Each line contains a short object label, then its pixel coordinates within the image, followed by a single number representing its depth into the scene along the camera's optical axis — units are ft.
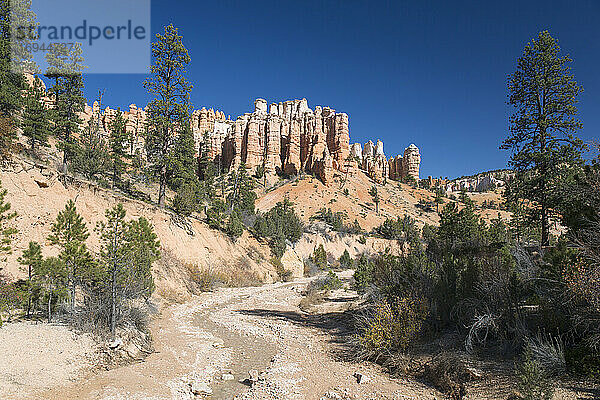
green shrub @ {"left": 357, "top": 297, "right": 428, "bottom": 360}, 32.30
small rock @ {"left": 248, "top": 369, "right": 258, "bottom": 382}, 28.55
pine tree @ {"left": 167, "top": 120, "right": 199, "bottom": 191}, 87.75
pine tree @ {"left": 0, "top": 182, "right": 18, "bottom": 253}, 28.96
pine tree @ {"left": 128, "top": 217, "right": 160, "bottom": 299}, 40.12
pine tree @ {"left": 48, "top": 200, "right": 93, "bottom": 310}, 35.19
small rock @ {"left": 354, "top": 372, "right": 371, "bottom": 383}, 27.35
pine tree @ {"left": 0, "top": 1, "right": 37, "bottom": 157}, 66.95
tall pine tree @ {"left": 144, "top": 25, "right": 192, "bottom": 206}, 85.51
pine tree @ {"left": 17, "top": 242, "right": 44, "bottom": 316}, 32.73
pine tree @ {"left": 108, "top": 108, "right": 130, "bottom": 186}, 105.91
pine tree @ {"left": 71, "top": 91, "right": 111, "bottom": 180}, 88.99
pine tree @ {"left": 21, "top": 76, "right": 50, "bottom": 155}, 76.18
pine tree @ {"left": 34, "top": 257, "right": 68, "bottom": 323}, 33.09
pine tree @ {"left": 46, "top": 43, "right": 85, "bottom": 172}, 84.58
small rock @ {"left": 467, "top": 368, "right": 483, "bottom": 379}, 23.97
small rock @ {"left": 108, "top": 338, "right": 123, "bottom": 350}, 30.68
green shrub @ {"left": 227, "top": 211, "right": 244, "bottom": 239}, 106.93
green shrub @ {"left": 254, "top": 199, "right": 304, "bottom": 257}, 121.90
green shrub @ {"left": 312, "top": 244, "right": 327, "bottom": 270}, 140.26
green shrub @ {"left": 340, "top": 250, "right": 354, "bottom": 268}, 146.01
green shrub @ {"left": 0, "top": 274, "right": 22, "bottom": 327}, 28.74
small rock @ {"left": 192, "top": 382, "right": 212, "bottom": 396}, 25.91
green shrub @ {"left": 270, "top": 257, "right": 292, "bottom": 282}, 113.50
